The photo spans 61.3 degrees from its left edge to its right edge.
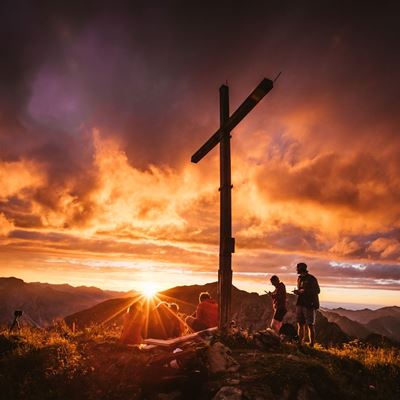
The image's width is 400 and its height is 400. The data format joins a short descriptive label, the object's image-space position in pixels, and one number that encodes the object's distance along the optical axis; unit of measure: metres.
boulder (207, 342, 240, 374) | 6.29
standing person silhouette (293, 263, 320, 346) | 10.17
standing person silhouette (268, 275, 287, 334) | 11.70
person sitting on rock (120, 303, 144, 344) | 8.62
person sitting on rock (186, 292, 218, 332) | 10.23
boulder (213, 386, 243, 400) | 5.29
